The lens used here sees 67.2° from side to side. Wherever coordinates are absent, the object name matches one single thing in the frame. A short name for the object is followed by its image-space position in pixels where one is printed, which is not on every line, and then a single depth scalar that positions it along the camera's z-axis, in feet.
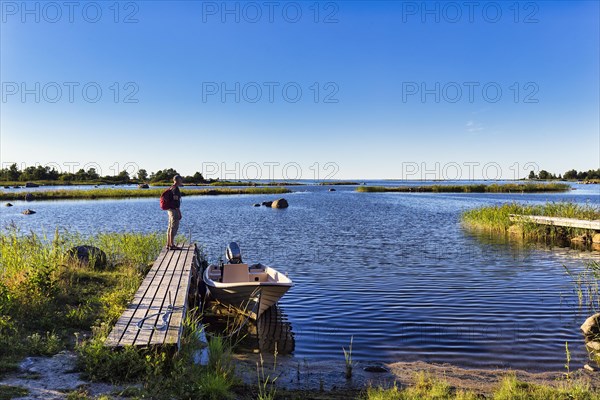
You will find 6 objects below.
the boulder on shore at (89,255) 51.19
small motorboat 37.45
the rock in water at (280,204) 189.37
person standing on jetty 51.39
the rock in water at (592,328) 33.45
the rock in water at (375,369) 28.02
